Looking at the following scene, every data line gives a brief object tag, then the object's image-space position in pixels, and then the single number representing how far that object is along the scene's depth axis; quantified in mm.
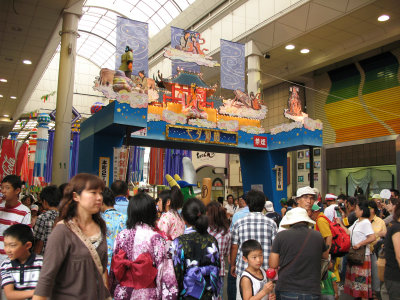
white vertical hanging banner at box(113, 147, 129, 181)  9666
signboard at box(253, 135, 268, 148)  12430
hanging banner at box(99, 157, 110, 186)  9859
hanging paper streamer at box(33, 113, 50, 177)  16653
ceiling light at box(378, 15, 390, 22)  13969
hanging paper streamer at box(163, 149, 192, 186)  17297
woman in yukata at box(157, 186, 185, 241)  4246
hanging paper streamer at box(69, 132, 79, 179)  15391
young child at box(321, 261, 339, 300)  3701
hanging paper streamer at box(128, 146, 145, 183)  18062
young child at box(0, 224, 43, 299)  2689
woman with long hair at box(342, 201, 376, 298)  5090
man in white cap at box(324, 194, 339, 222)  7109
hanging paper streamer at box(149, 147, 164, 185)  17891
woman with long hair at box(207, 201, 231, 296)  4359
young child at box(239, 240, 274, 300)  3098
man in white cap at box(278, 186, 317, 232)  4461
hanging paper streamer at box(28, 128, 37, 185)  20953
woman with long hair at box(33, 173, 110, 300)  1963
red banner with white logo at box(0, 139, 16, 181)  12648
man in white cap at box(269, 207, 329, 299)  3150
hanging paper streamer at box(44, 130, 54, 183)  16484
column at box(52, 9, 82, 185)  10211
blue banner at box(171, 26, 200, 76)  12125
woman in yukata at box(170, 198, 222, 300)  3045
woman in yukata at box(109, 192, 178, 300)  2758
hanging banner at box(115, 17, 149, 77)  11484
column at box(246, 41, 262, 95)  16141
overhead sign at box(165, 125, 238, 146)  10891
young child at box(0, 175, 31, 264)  3717
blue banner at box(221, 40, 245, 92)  13242
